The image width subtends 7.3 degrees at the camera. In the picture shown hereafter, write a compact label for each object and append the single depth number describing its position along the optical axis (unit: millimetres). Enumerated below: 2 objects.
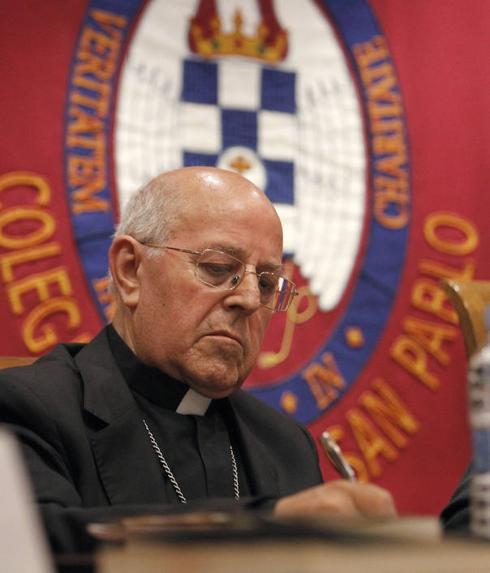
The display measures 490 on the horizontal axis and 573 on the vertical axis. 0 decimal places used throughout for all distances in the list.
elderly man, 3772
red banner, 4330
